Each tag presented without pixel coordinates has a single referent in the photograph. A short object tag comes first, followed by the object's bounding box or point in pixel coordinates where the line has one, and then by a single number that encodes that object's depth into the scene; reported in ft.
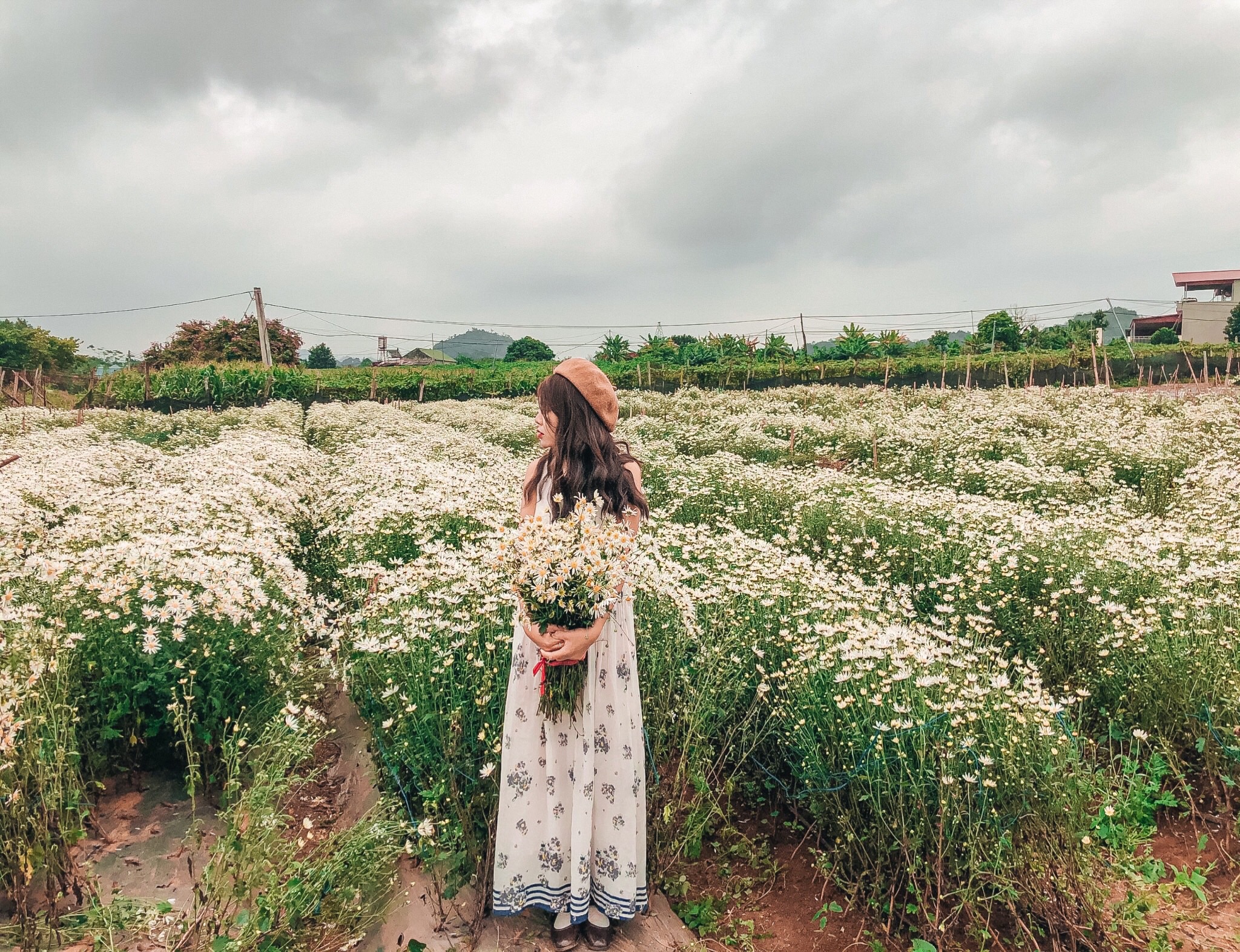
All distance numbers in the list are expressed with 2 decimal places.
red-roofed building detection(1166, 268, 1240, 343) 194.08
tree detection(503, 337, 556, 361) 249.96
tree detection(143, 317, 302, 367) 170.19
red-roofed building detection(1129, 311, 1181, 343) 213.05
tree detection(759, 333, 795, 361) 142.92
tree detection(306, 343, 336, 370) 255.09
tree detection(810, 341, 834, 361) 142.63
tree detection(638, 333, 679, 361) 158.81
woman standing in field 8.62
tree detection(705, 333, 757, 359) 149.89
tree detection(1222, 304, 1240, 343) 167.32
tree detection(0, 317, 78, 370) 173.99
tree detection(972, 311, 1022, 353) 151.59
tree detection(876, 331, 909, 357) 150.92
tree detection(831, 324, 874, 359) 146.92
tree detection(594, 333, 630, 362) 168.76
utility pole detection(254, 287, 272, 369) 121.19
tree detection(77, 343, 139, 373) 97.35
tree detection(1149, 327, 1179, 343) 175.22
